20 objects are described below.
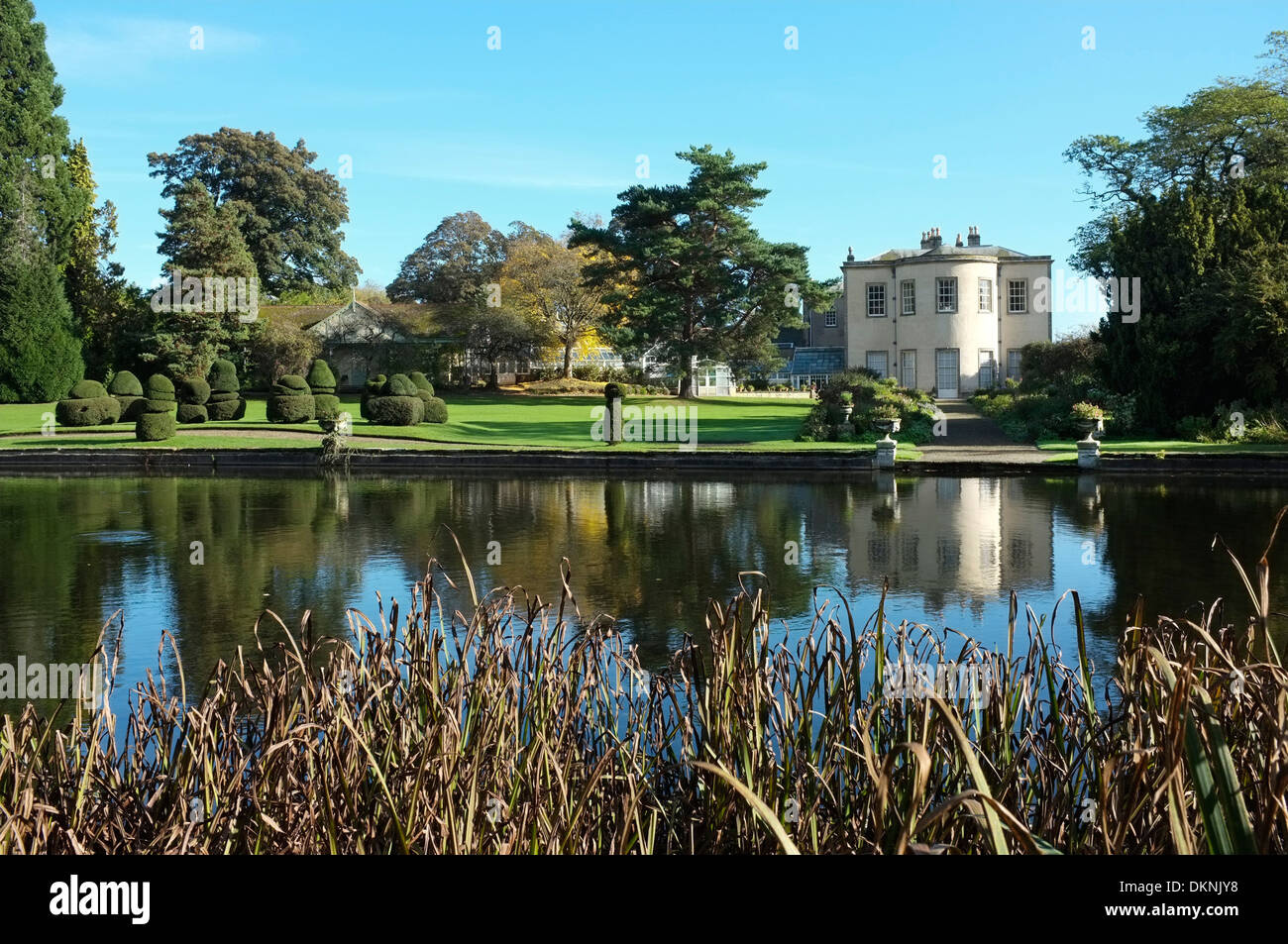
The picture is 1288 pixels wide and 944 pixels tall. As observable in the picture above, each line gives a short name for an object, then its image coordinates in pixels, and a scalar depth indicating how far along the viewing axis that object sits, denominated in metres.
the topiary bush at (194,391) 35.88
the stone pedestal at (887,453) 25.12
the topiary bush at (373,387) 35.28
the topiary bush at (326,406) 31.63
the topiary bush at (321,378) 37.81
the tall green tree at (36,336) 46.41
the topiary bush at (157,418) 31.00
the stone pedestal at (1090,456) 23.98
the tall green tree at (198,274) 47.69
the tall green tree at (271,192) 65.56
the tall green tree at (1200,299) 27.83
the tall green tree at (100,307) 49.56
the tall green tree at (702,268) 43.78
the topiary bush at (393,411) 34.06
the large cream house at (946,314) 46.06
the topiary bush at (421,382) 37.80
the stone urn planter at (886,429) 25.14
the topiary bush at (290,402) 35.47
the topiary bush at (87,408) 35.00
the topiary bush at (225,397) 37.50
